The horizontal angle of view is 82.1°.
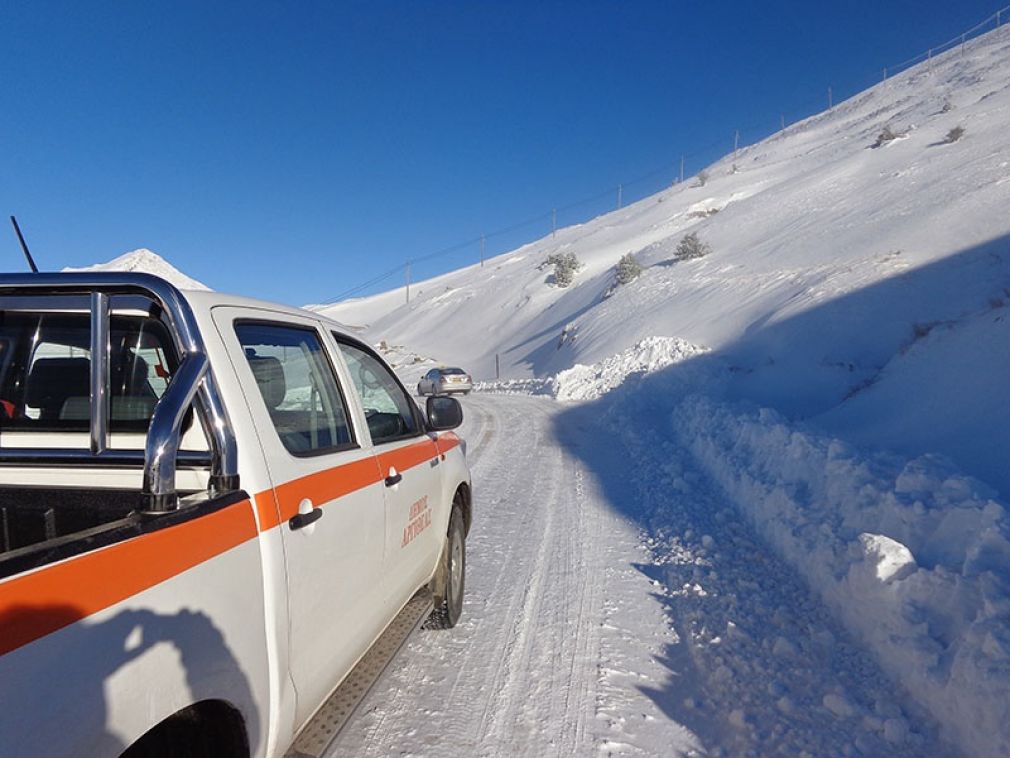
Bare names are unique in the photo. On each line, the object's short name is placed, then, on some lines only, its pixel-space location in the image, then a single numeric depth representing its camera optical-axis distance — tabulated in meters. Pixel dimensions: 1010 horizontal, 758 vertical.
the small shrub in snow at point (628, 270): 32.59
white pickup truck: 1.24
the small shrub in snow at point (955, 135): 28.08
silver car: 19.61
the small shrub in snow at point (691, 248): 29.40
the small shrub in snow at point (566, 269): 47.16
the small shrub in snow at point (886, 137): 38.12
